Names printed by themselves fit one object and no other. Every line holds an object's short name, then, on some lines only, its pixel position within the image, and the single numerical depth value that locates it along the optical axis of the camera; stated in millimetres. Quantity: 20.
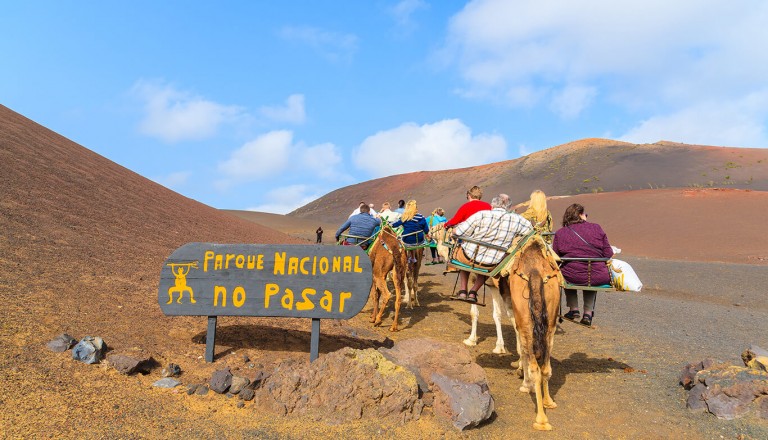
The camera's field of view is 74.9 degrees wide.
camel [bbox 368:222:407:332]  9352
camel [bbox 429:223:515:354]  8039
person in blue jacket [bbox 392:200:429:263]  11213
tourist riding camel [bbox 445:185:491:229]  8445
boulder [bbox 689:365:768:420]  5422
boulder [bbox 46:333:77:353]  5742
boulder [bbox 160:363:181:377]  5797
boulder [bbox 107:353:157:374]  5590
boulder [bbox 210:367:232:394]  5512
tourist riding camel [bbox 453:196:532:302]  6988
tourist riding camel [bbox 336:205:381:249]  10086
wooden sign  6660
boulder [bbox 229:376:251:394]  5550
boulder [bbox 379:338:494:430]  5195
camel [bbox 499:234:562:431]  5461
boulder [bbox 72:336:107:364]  5621
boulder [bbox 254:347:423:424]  5137
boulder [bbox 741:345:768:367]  6327
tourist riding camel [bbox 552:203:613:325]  6738
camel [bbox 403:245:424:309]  11875
